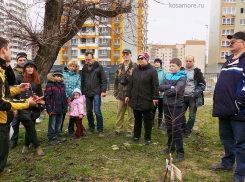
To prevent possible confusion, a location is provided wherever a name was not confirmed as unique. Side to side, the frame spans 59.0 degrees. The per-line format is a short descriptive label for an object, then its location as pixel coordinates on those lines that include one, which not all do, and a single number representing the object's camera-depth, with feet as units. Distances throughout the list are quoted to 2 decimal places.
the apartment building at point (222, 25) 155.84
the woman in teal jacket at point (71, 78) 17.28
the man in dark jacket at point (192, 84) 17.79
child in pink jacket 16.92
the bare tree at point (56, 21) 16.30
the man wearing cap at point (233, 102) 10.19
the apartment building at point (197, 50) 173.19
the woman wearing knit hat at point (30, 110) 13.72
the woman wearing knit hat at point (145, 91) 15.37
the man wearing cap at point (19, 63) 15.92
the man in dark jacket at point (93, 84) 17.89
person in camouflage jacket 17.50
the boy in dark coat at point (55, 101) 15.58
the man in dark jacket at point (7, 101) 9.81
